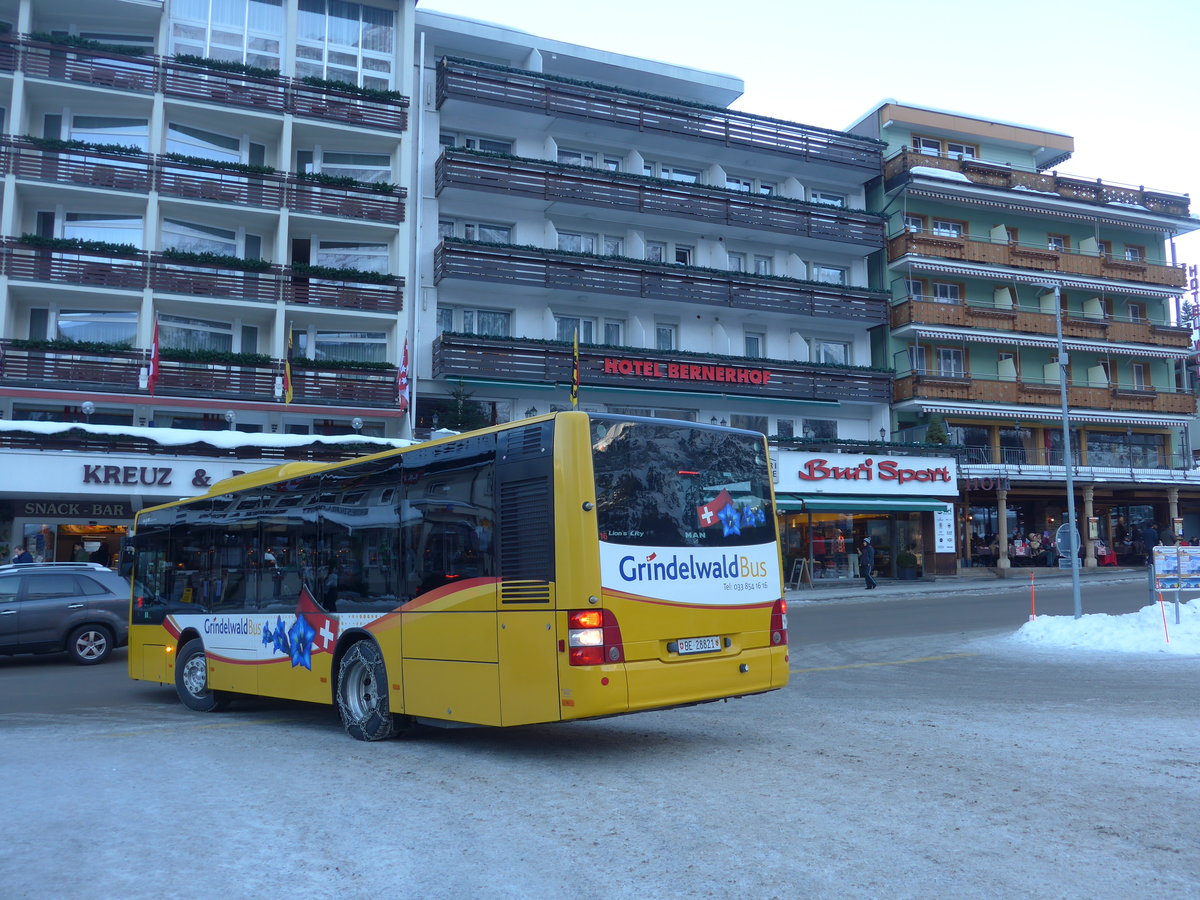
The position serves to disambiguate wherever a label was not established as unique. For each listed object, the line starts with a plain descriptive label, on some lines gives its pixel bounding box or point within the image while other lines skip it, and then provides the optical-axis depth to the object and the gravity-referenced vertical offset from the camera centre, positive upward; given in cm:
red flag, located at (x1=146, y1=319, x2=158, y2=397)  2883 +515
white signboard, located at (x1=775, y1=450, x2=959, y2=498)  3581 +247
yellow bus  796 -27
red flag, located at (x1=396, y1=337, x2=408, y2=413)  3138 +506
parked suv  1702 -103
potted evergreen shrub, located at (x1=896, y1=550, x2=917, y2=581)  3772 -84
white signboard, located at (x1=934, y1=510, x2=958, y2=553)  3853 +30
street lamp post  1867 +92
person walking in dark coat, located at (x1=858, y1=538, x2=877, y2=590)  3388 -69
